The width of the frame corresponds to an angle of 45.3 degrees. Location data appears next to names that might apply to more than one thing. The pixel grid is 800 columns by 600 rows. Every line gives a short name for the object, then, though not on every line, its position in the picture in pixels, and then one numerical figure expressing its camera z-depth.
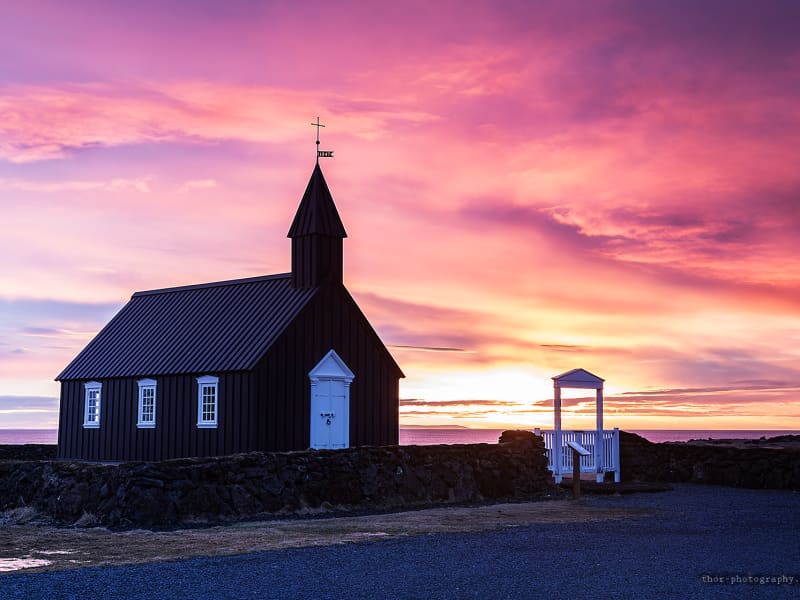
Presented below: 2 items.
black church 30.78
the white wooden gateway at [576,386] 30.08
